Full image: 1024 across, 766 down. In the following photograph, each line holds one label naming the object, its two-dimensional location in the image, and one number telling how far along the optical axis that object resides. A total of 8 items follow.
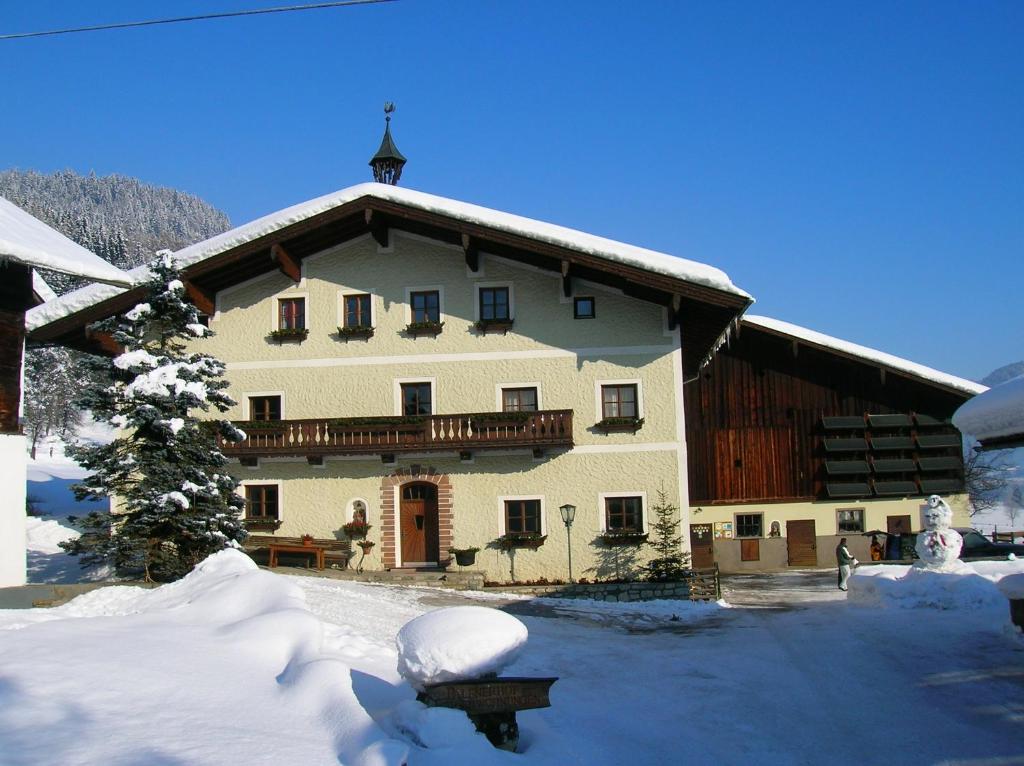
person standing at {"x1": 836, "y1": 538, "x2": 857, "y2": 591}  23.23
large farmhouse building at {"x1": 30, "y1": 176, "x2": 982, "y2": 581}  23.41
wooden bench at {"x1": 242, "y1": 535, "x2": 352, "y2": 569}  23.67
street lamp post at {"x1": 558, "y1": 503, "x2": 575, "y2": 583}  23.08
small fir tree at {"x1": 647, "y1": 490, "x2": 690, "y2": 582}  22.78
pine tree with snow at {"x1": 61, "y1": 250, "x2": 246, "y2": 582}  18.12
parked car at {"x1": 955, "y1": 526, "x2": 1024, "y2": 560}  26.23
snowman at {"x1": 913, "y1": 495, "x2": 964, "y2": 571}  16.75
